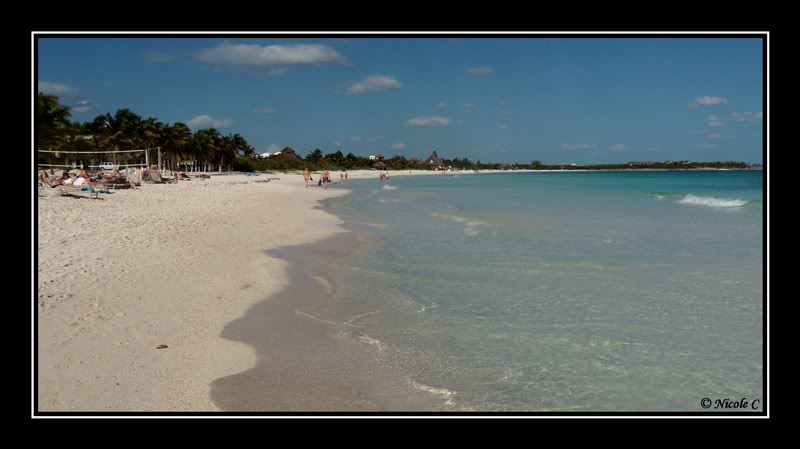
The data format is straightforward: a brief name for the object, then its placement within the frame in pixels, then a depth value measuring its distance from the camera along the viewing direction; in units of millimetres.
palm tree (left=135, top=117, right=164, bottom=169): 54519
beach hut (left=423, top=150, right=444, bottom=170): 161625
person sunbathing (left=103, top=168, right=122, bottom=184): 26053
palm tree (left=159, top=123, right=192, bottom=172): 58469
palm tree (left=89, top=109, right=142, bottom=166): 52969
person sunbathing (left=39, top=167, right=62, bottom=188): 22312
